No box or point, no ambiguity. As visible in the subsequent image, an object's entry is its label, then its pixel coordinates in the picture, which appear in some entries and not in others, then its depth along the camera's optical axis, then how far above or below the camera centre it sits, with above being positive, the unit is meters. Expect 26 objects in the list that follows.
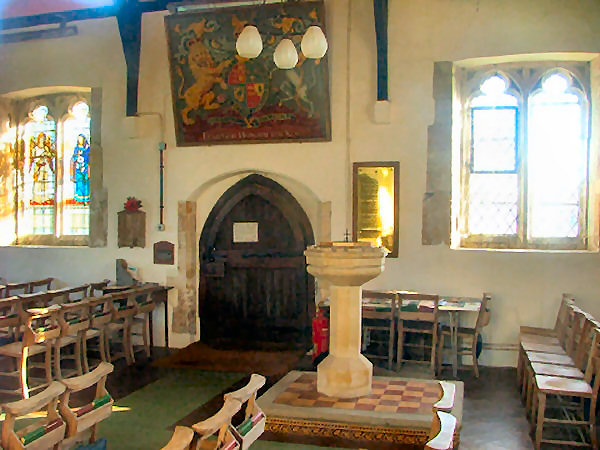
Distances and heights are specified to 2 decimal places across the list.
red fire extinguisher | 6.93 -1.23
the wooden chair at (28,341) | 5.77 -1.13
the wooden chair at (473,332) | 6.63 -1.17
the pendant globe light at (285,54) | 5.90 +1.40
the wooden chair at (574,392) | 4.67 -1.22
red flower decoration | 8.24 +0.12
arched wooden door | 8.09 -0.67
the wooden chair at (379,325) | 6.83 -1.14
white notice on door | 8.28 -0.22
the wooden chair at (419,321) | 6.64 -1.07
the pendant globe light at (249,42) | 5.74 +1.46
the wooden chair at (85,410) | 3.58 -1.08
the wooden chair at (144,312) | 7.48 -1.10
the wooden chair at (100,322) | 6.59 -1.07
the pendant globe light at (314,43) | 5.83 +1.49
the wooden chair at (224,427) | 2.82 -0.91
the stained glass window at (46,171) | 8.95 +0.56
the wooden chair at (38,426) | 3.12 -1.06
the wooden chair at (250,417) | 3.25 -1.05
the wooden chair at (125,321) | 6.98 -1.16
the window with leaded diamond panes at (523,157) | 7.37 +0.65
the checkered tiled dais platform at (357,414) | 4.78 -1.45
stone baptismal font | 5.12 -0.72
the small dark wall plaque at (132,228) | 8.27 -0.18
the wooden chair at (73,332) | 6.18 -1.11
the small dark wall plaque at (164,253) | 8.20 -0.47
